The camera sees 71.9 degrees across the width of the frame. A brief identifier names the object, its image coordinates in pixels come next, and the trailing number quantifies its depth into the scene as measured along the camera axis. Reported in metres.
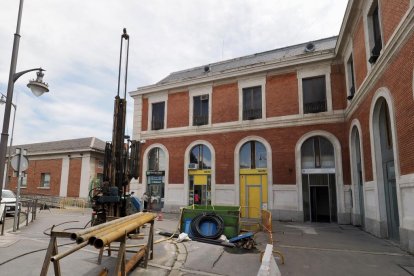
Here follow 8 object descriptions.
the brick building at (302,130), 9.15
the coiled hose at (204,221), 9.44
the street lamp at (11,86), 6.66
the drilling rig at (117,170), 9.27
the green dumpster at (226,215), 9.73
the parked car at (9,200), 15.26
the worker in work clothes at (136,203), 13.96
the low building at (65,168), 27.11
